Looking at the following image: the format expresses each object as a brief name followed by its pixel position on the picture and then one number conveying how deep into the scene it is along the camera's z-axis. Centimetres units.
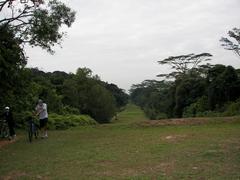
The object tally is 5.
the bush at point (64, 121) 1521
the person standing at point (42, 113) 1097
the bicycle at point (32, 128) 1070
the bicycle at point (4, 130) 1160
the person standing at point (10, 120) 1099
